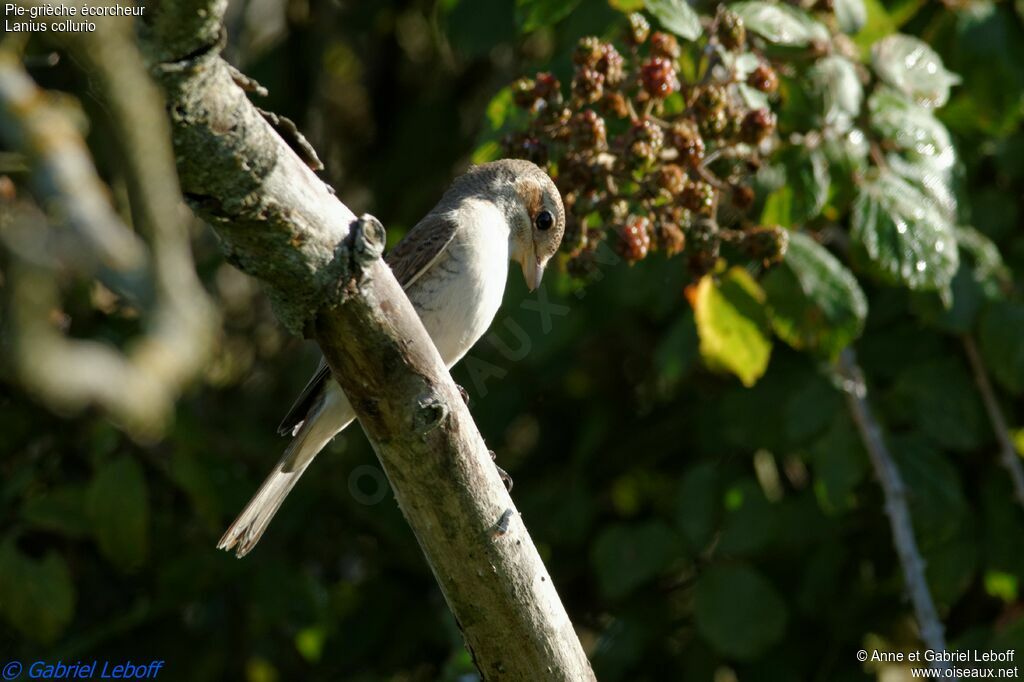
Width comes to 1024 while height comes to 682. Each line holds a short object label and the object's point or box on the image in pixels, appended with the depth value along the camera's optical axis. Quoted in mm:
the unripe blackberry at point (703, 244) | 5879
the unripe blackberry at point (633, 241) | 5562
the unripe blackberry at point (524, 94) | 5824
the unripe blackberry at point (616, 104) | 5699
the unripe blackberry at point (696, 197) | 5664
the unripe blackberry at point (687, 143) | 5613
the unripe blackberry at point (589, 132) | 5527
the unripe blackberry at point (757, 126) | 5719
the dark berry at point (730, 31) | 5754
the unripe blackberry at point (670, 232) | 5633
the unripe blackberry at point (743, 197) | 5930
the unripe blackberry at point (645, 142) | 5488
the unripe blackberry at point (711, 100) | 5648
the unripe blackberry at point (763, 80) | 5844
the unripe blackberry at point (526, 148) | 5773
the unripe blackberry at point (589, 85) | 5597
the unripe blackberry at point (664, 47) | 5687
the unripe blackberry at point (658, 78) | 5582
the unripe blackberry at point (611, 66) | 5633
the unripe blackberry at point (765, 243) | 5977
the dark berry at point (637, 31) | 5816
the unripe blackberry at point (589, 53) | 5602
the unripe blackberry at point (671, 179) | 5512
